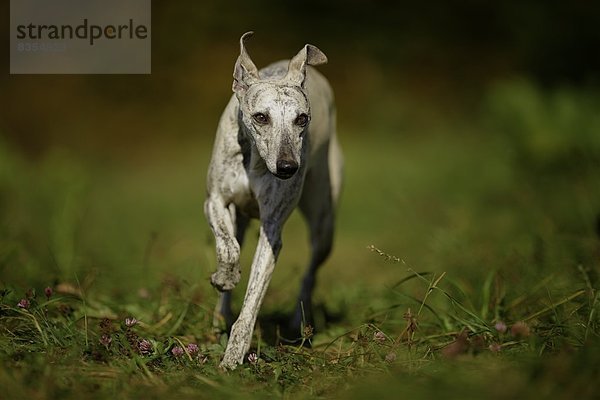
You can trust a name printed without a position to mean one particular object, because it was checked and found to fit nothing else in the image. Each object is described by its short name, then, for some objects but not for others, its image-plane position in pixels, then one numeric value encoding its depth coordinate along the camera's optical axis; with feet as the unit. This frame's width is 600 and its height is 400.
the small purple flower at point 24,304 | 26.81
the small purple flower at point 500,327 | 25.43
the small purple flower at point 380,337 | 26.68
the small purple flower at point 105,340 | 25.97
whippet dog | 25.31
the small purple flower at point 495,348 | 24.61
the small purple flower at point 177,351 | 26.45
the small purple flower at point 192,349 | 27.04
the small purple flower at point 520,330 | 24.98
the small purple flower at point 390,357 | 25.39
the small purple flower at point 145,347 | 26.20
